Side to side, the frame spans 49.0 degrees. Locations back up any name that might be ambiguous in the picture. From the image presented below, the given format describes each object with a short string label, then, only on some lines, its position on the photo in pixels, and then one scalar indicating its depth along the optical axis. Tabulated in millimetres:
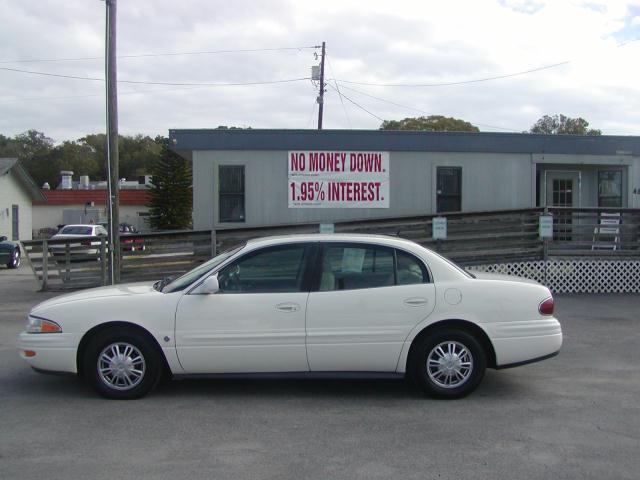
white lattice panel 14203
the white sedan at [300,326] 6324
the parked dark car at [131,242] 14664
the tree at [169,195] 48219
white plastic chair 14312
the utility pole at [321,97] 35031
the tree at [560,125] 62288
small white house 32594
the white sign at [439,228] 13992
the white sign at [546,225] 14055
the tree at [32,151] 84312
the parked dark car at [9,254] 24438
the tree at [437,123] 50622
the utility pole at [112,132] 14461
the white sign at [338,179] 15656
